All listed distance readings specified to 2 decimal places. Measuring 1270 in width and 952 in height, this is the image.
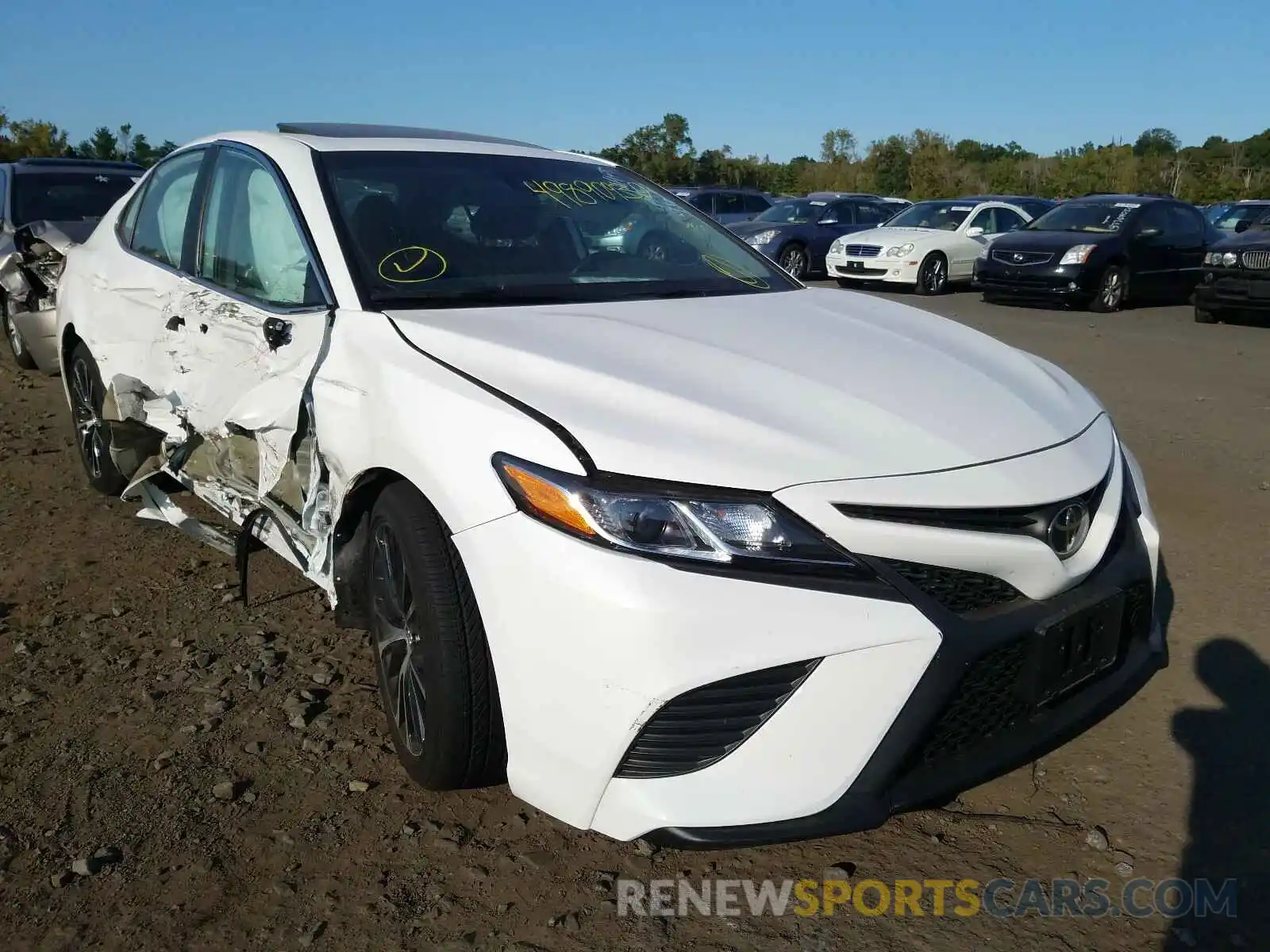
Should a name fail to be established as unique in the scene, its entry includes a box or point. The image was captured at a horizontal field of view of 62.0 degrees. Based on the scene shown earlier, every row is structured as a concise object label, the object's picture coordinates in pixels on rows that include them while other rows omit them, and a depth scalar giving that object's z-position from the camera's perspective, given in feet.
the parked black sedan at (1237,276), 36.47
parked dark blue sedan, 56.13
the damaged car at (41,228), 20.42
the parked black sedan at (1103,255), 42.22
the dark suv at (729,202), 68.18
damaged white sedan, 6.52
